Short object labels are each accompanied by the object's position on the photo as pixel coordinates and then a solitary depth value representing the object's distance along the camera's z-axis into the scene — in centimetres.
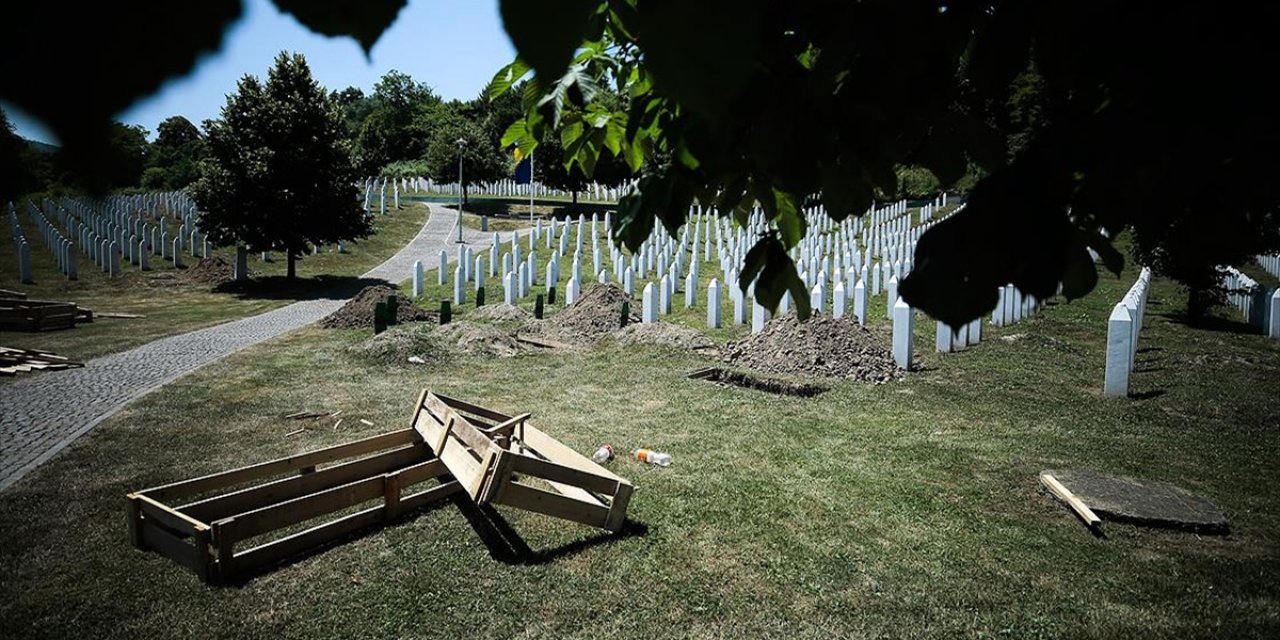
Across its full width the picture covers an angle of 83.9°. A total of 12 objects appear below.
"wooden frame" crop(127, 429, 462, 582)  481
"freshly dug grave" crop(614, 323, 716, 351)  1272
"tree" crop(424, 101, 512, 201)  5241
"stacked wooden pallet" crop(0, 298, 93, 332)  1469
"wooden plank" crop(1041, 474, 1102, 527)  553
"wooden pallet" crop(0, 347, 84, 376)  1057
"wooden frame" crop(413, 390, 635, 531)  518
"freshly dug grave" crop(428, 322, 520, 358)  1223
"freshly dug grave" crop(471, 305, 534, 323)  1527
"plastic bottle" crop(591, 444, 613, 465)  712
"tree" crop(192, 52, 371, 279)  2189
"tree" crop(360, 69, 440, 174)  7375
